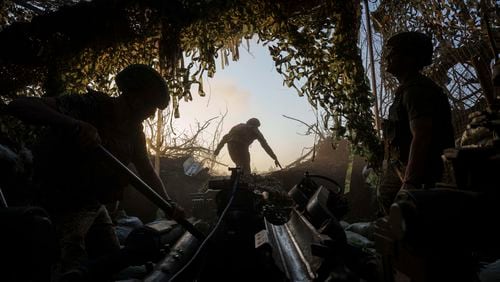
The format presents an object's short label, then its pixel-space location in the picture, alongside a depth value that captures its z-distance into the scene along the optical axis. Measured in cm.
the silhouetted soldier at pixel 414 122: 239
